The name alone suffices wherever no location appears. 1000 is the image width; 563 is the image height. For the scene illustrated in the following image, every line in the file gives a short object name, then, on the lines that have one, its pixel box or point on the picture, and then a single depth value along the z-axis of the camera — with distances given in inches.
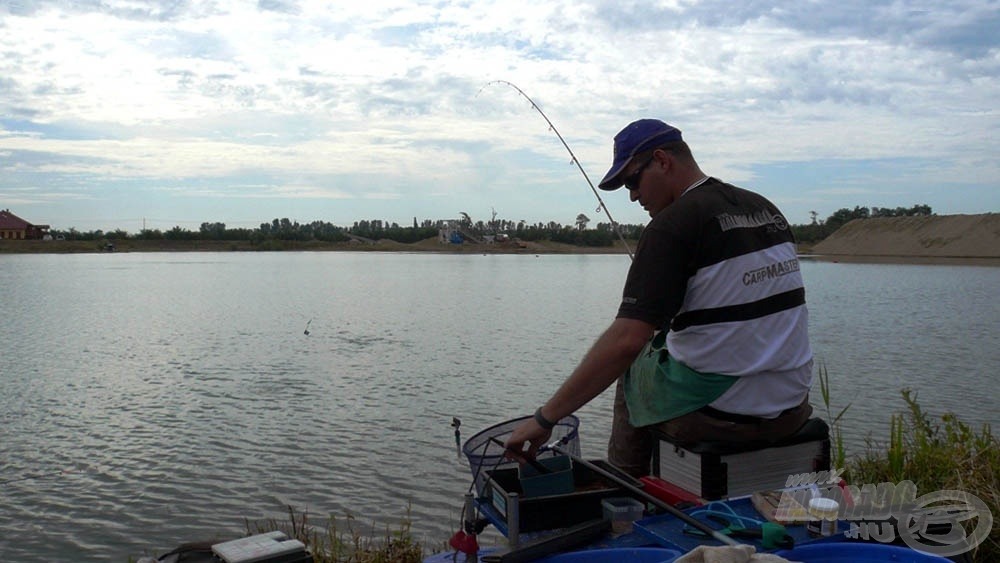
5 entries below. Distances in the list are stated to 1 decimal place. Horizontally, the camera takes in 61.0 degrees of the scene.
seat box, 123.1
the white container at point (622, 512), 114.6
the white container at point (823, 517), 104.0
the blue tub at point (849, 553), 93.5
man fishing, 113.6
